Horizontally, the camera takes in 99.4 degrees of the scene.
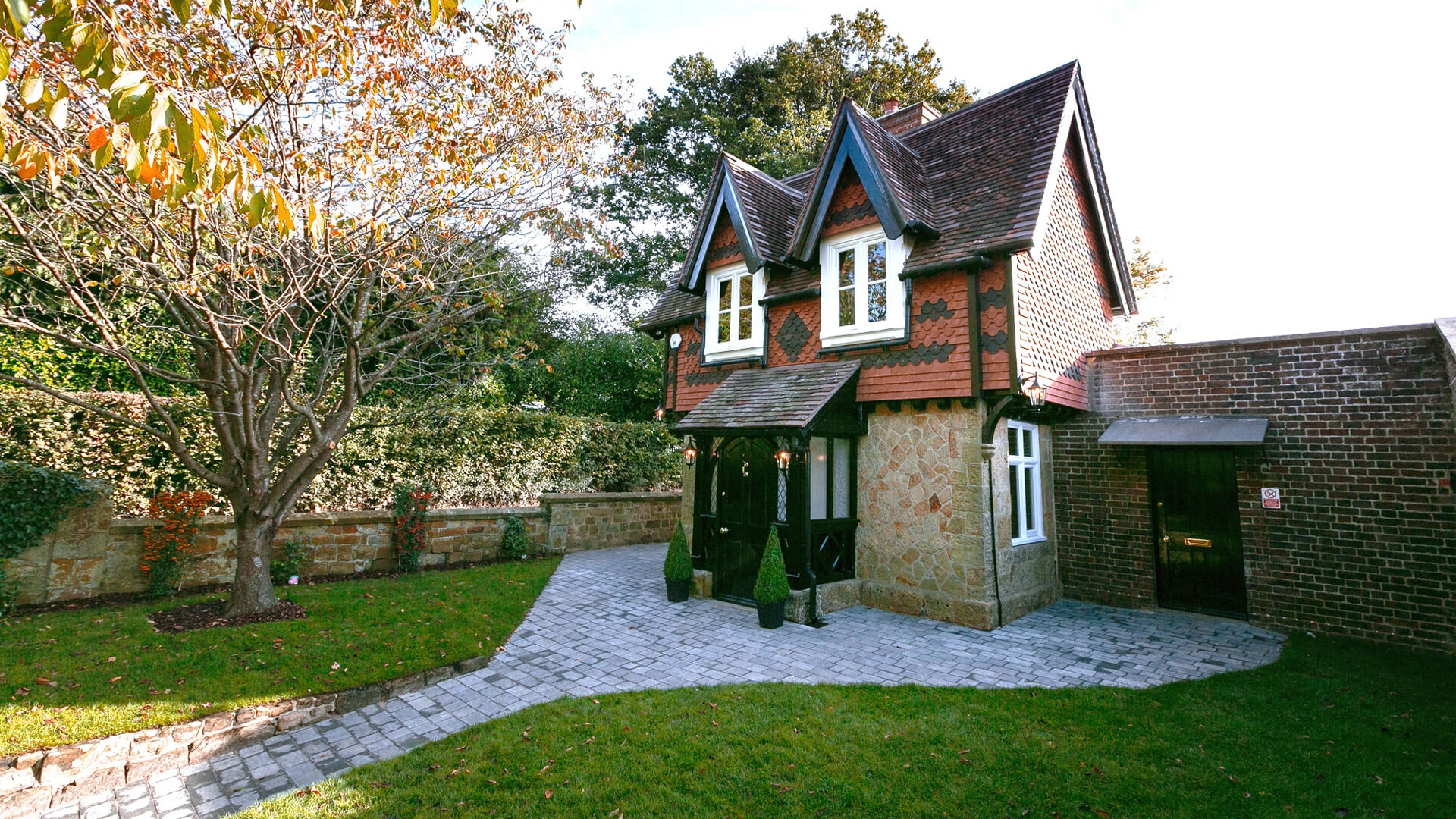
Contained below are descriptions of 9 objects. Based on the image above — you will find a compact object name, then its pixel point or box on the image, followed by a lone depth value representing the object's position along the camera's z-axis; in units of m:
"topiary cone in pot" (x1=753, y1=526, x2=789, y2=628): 8.43
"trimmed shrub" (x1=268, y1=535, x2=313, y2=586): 9.77
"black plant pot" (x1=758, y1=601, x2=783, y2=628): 8.43
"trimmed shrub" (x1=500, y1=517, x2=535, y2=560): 12.57
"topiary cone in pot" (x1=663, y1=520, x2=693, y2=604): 9.84
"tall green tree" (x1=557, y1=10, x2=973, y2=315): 24.30
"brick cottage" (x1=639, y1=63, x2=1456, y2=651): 8.30
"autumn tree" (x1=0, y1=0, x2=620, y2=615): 5.77
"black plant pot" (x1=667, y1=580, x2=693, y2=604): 9.81
